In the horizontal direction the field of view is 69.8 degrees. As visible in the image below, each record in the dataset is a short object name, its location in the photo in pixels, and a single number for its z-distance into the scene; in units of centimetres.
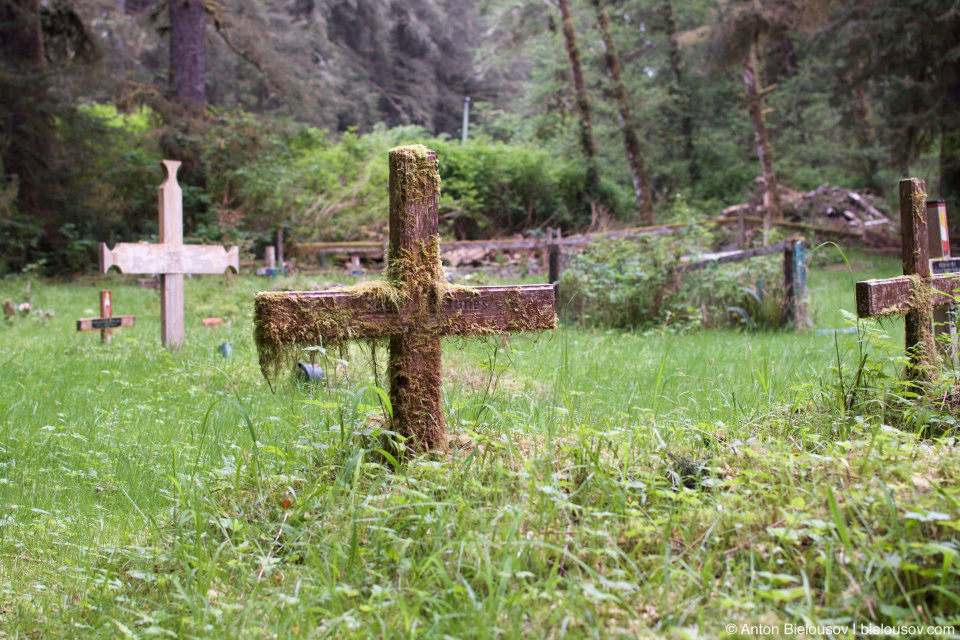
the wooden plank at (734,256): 932
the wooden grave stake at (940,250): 442
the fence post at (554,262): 980
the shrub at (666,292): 911
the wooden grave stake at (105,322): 745
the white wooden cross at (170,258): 720
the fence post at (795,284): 893
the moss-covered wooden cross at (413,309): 302
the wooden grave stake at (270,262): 1394
